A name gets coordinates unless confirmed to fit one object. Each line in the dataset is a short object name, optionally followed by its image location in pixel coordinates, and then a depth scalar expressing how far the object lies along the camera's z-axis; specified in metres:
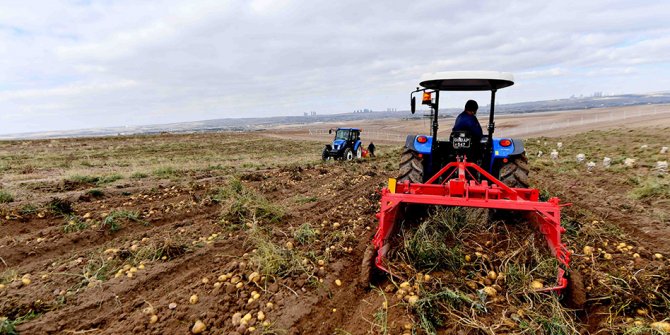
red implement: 3.95
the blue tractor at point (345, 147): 19.47
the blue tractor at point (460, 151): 5.82
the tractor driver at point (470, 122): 5.75
